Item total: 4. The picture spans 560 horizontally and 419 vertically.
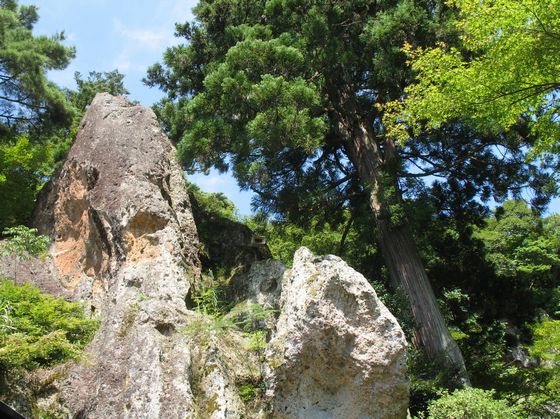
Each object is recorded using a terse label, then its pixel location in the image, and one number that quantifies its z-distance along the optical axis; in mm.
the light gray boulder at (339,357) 6156
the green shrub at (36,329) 6375
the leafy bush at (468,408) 6914
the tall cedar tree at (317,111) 10148
